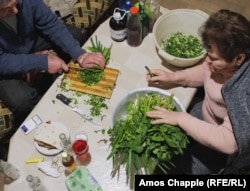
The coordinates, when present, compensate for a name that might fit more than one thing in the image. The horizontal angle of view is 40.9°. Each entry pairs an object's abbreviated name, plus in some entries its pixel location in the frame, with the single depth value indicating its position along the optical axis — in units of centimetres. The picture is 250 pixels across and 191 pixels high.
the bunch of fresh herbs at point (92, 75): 167
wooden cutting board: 164
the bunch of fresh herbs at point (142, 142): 135
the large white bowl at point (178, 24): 169
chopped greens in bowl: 173
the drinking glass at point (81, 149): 143
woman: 128
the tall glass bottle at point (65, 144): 144
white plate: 150
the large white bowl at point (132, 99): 150
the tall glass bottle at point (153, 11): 180
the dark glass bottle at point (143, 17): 175
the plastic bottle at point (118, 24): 173
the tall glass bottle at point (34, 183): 137
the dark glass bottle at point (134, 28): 164
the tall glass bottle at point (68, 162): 141
